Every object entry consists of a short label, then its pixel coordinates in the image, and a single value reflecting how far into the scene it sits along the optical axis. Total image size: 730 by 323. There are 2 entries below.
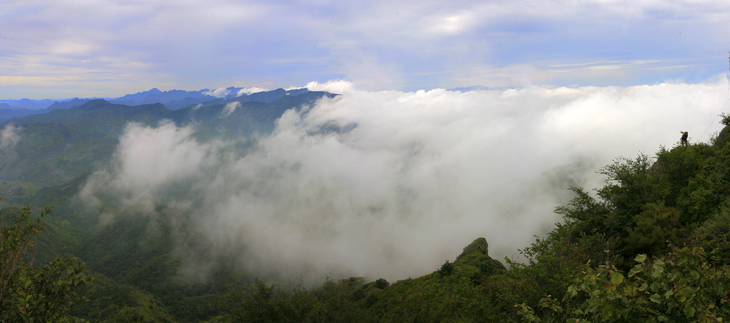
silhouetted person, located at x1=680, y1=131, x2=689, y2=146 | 51.16
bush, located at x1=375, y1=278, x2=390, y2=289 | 102.00
